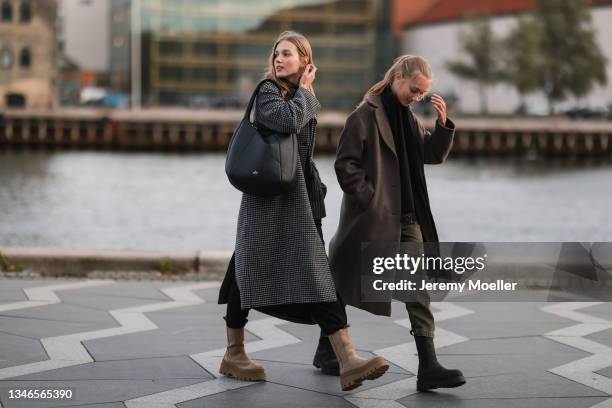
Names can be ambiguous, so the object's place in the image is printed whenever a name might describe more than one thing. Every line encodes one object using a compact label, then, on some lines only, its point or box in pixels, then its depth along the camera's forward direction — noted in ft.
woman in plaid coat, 16.38
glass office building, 335.47
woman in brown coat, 16.67
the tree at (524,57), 254.27
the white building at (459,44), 309.63
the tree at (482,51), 271.90
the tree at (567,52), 253.44
